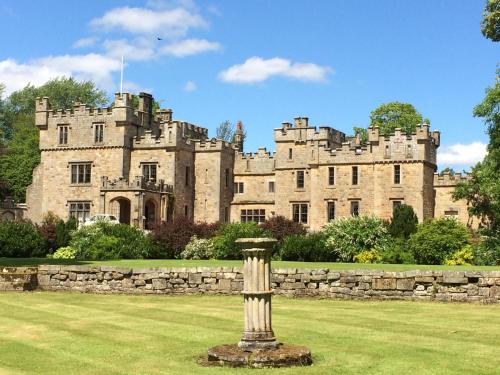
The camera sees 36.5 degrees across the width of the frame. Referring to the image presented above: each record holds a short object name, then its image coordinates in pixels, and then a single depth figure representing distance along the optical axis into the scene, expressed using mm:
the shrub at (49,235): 39969
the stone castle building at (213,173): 49188
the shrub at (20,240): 36250
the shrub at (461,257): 33812
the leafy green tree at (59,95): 79250
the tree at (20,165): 67375
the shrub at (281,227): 41344
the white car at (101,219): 41944
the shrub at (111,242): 35562
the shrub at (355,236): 36719
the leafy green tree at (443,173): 52188
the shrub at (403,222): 42250
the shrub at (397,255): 34603
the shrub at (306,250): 35938
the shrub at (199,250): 37781
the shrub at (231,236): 36531
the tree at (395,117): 62781
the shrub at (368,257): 35219
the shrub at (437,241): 34656
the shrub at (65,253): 36350
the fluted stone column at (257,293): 11438
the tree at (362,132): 65625
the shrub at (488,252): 33625
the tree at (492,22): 32469
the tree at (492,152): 32756
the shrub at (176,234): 39969
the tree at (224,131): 91188
